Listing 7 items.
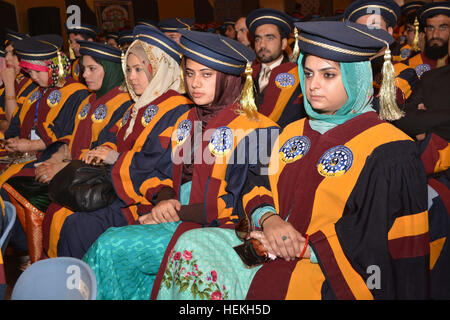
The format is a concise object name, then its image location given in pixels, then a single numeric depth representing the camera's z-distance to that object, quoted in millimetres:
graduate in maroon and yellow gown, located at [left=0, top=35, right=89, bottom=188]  4625
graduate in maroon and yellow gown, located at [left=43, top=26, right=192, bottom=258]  3125
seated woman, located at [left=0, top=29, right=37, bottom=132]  5590
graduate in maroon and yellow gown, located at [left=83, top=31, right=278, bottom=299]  2514
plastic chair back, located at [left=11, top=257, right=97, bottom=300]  1473
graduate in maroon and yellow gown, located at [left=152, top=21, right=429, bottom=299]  1875
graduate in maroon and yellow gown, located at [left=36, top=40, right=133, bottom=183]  4098
